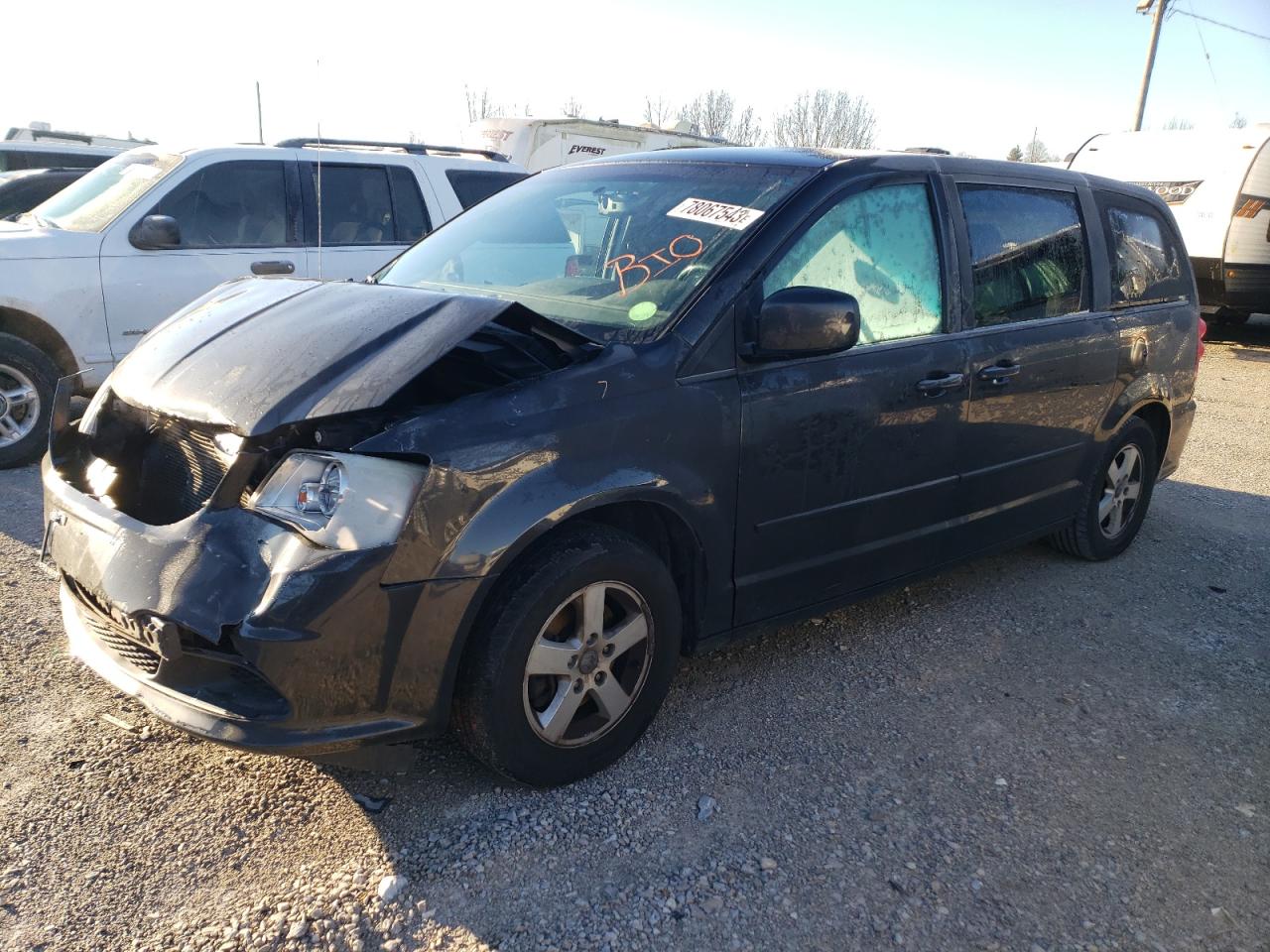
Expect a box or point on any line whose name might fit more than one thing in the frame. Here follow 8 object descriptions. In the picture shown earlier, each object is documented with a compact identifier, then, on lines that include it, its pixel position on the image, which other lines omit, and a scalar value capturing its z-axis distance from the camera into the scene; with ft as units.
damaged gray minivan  8.02
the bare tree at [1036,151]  115.80
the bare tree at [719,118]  122.01
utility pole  75.41
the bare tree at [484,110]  112.34
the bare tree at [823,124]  119.34
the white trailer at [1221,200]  40.52
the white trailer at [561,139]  53.98
